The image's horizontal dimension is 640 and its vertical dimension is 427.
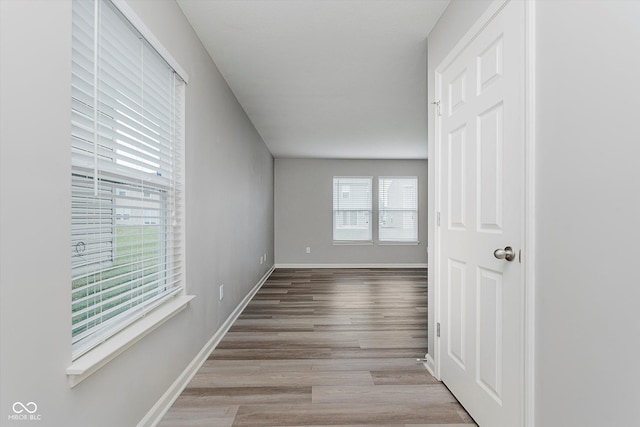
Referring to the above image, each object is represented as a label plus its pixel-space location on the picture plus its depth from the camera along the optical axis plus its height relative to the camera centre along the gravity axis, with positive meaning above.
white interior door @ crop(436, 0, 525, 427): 1.44 -0.02
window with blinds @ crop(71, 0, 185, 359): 1.27 +0.17
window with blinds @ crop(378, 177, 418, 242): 7.60 +0.17
